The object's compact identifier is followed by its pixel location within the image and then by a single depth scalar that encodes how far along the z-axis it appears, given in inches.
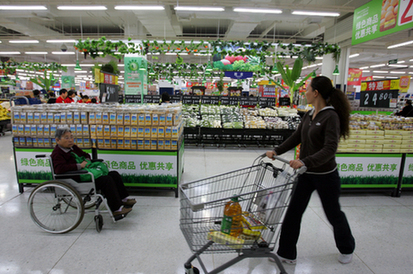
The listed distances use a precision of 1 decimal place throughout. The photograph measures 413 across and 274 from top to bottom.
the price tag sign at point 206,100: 385.7
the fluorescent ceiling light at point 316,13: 312.5
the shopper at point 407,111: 321.7
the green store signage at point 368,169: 159.3
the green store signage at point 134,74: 449.4
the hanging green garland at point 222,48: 345.7
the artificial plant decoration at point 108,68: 333.7
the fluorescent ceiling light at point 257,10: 310.5
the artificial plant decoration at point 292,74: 346.6
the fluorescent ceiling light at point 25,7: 300.2
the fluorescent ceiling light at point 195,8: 296.1
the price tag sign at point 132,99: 418.3
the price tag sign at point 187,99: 388.8
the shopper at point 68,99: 279.4
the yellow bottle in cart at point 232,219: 73.1
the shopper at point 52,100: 314.9
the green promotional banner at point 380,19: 171.2
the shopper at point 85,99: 360.8
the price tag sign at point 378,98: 329.8
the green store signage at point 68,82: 925.9
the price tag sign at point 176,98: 392.9
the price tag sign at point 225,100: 386.0
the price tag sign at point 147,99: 427.6
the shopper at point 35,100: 367.2
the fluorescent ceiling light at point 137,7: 307.4
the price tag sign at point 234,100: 385.3
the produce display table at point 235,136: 293.6
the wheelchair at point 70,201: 108.7
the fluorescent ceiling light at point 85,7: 308.8
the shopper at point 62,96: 276.6
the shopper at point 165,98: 263.4
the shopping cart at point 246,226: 73.2
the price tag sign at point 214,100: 387.2
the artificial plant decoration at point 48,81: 728.7
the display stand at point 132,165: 151.7
